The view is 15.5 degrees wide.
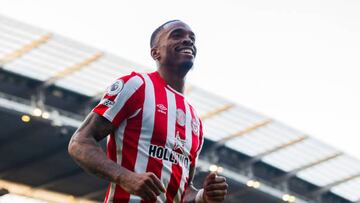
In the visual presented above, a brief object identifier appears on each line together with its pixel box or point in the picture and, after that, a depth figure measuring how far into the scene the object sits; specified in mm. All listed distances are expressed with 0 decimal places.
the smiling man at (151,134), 6131
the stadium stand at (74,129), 38577
